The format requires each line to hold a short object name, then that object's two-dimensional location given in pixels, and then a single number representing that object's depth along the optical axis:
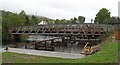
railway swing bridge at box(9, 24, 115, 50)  41.70
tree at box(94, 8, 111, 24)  54.64
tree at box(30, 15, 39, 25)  58.77
